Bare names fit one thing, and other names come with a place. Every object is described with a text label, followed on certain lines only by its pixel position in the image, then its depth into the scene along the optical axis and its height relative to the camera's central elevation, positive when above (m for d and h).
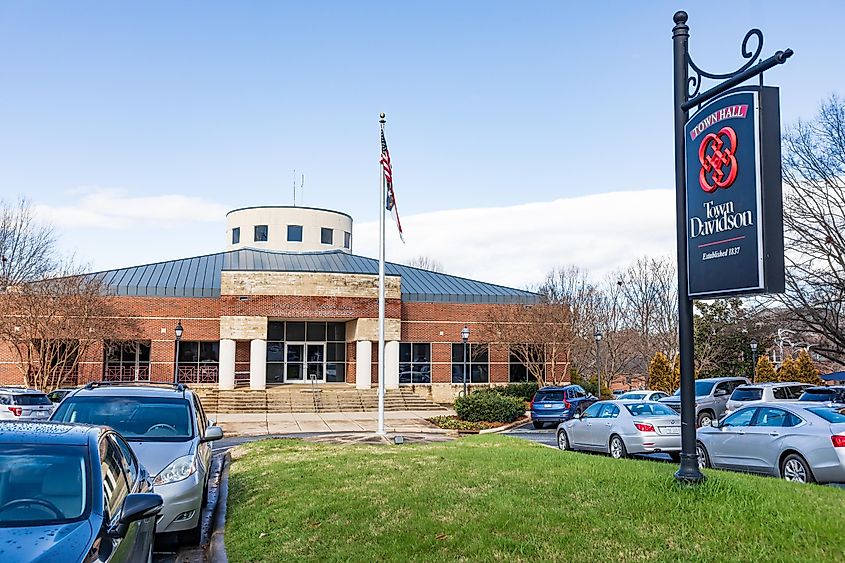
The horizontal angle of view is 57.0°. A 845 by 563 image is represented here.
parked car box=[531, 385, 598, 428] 28.69 -2.08
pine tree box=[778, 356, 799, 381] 41.34 -1.13
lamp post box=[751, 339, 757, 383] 46.15 -0.82
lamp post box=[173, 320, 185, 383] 35.56 +0.57
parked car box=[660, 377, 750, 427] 25.98 -1.58
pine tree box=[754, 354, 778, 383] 42.83 -1.24
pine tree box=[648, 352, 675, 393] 42.16 -1.35
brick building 39.91 +1.53
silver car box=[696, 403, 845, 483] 11.64 -1.50
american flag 22.36 +4.96
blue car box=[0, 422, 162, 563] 4.52 -1.02
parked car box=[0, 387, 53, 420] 23.50 -1.79
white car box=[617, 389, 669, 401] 27.05 -1.63
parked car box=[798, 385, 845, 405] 24.05 -1.40
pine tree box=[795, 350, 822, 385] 40.81 -1.06
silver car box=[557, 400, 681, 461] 15.80 -1.68
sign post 7.34 +1.55
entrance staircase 36.91 -2.59
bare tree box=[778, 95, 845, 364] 29.70 +4.21
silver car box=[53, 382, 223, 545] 8.59 -1.10
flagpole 22.49 +1.52
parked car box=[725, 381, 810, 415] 24.42 -1.38
